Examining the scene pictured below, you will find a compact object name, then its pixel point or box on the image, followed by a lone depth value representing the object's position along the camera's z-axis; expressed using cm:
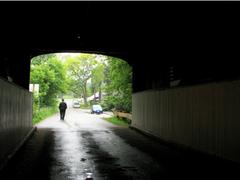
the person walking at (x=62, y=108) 3654
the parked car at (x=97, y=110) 6281
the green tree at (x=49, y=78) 4838
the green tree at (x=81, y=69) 9312
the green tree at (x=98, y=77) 9036
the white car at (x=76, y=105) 9740
